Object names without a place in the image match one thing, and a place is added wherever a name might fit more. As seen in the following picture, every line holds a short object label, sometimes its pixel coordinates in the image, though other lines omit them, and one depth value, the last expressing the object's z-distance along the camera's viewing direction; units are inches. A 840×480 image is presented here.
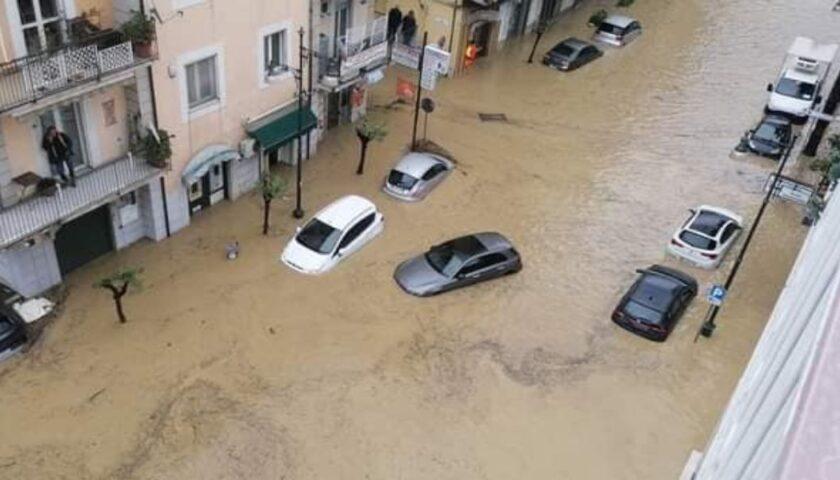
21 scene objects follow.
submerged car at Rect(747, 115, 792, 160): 1204.5
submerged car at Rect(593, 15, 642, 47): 1567.4
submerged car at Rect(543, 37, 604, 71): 1433.3
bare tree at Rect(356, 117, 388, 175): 1039.0
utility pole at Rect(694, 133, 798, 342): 847.1
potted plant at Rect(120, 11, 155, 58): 730.2
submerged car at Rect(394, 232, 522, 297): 871.7
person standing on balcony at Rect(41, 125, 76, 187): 727.1
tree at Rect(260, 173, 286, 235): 897.5
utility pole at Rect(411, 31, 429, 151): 1106.4
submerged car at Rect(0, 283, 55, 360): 720.3
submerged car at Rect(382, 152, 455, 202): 1025.5
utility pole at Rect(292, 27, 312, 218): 925.8
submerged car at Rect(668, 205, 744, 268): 952.3
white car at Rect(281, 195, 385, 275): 883.4
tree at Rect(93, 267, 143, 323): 754.8
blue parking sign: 796.1
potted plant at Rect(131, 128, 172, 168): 806.5
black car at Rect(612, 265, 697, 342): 841.5
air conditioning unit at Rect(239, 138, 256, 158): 929.5
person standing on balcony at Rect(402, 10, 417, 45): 1341.0
